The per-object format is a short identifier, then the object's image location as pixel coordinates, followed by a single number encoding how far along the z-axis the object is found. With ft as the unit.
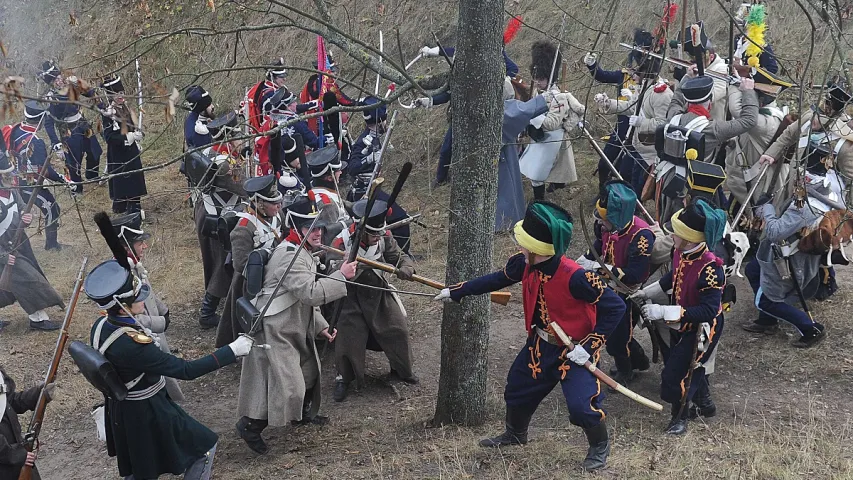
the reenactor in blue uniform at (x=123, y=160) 34.58
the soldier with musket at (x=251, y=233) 20.31
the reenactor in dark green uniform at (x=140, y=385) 14.47
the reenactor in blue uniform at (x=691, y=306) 17.12
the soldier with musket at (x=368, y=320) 20.62
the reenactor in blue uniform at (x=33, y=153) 31.22
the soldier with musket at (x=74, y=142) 35.26
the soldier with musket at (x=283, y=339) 17.83
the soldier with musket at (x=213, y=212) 25.03
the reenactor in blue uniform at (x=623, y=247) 19.20
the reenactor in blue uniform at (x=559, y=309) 15.31
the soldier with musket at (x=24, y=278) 25.50
